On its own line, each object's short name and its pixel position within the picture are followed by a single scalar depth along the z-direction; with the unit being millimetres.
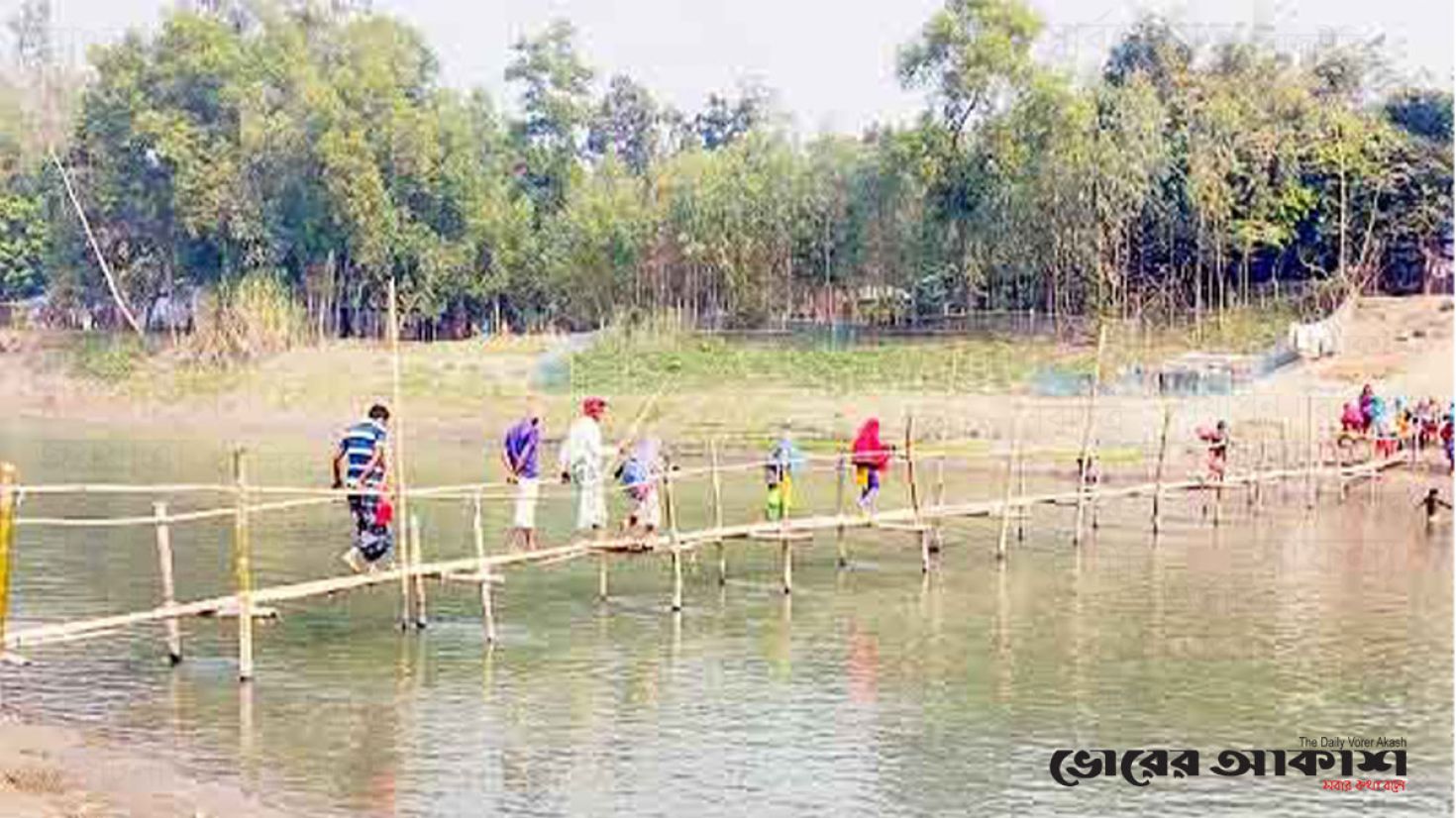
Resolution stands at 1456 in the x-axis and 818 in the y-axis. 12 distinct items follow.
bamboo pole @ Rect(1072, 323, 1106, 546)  24281
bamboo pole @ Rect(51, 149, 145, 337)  50112
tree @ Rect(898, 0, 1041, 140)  44312
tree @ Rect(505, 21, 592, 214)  59000
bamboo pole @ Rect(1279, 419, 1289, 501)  30781
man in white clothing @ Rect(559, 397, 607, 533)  17484
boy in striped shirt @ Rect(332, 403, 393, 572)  15727
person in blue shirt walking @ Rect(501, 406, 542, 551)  17219
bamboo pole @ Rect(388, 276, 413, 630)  15523
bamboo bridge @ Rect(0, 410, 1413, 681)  13848
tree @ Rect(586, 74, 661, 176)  67438
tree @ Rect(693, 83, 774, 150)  69750
